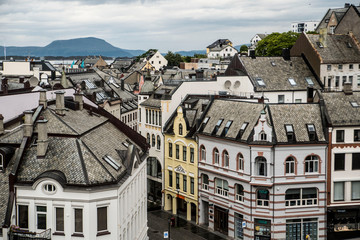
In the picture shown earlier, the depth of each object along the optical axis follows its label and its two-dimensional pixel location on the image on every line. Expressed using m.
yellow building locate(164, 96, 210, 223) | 69.50
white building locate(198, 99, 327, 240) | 58.22
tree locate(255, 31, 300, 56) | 123.25
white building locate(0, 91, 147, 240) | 41.44
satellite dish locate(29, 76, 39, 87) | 81.56
